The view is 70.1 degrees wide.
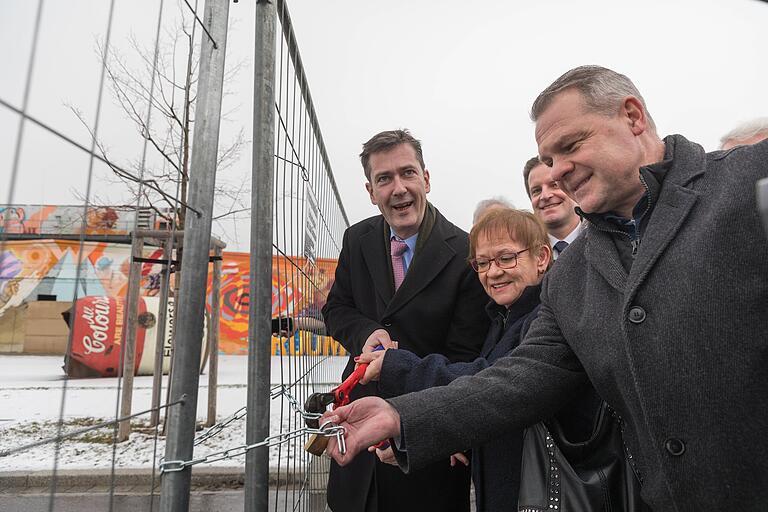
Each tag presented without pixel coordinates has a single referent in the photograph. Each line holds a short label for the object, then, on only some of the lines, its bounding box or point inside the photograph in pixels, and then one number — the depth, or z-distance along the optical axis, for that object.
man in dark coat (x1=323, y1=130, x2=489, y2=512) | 2.21
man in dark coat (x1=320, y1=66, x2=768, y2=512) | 1.10
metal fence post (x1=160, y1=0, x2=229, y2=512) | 1.22
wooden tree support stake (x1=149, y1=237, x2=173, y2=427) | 1.52
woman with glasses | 1.69
